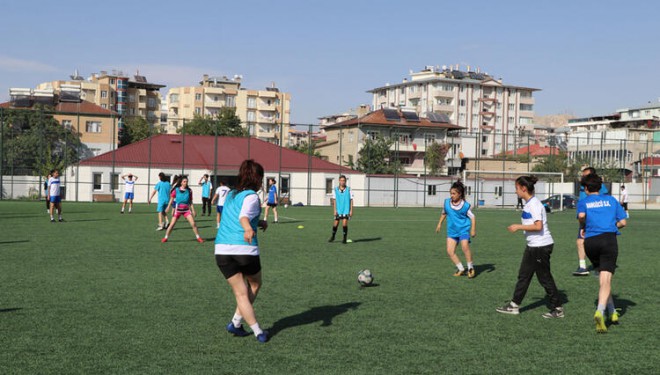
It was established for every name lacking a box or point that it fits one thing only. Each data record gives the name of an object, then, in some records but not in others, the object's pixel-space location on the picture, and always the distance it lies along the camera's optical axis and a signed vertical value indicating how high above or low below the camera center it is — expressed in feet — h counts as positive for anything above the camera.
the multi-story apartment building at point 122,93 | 404.98 +53.90
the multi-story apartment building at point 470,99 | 437.99 +59.06
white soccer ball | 35.37 -4.68
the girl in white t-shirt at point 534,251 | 27.71 -2.47
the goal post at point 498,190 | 196.75 +0.02
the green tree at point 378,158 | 213.05 +9.03
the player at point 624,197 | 119.34 -0.87
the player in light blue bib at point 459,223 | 40.63 -2.08
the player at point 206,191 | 97.55 -1.08
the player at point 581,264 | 42.55 -4.61
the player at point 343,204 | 59.62 -1.54
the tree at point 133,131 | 275.39 +21.22
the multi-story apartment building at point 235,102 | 422.41 +51.46
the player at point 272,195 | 83.46 -1.25
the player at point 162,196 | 66.33 -1.30
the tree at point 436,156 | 249.98 +12.01
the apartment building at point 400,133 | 283.59 +23.30
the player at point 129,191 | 104.16 -1.38
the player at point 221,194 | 66.03 -0.98
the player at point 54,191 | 77.97 -1.21
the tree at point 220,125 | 274.98 +23.53
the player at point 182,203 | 57.16 -1.66
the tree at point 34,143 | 148.97 +8.58
